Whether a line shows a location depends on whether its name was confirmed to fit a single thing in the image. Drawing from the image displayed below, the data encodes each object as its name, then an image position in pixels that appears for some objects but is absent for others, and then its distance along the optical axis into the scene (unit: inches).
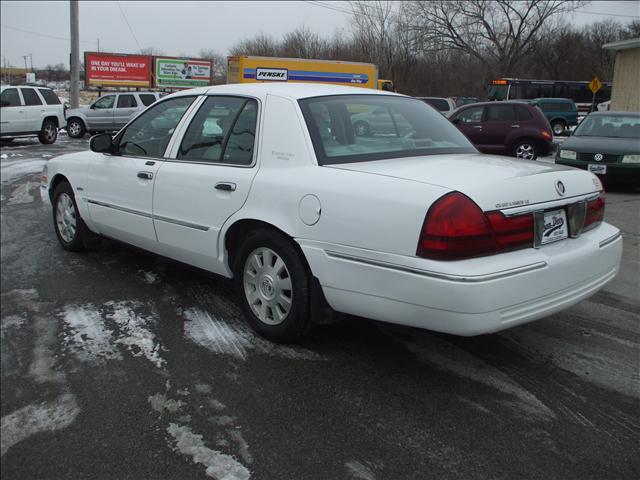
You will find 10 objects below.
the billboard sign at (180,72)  1382.9
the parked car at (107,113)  874.8
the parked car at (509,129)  562.3
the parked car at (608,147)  394.3
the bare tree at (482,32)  1854.1
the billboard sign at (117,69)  1348.4
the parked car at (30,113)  698.2
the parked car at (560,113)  1160.2
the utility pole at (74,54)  891.4
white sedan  110.2
